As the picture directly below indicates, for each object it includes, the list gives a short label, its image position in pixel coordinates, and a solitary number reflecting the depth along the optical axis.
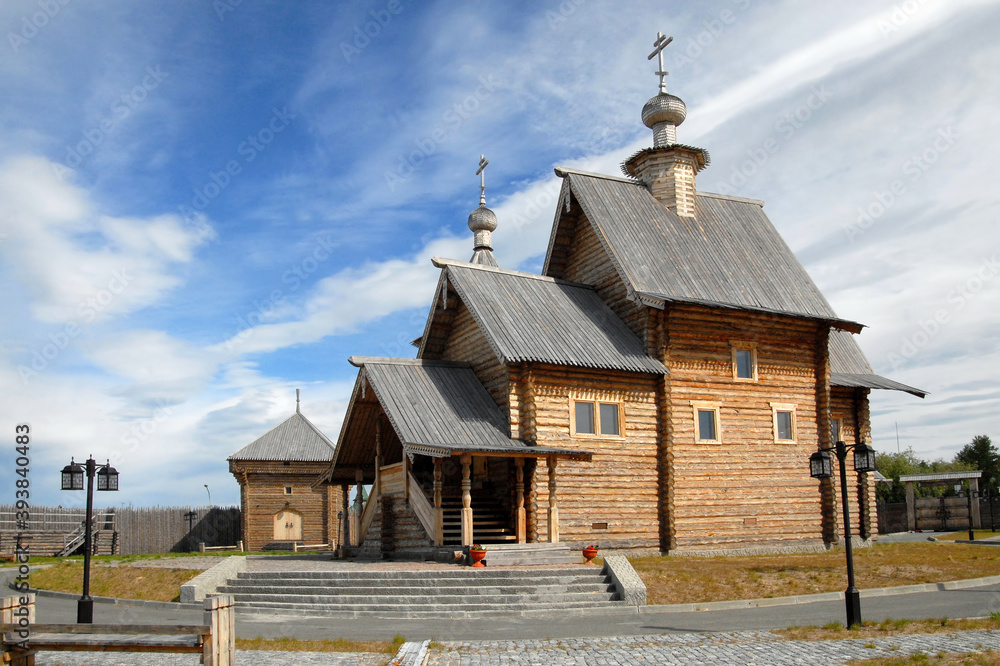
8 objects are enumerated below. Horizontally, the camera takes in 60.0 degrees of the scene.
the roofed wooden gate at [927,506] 35.97
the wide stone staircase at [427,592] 14.88
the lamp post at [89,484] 14.76
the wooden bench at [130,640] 8.24
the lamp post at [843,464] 12.88
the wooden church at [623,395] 20.89
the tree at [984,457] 62.59
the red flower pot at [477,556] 17.36
